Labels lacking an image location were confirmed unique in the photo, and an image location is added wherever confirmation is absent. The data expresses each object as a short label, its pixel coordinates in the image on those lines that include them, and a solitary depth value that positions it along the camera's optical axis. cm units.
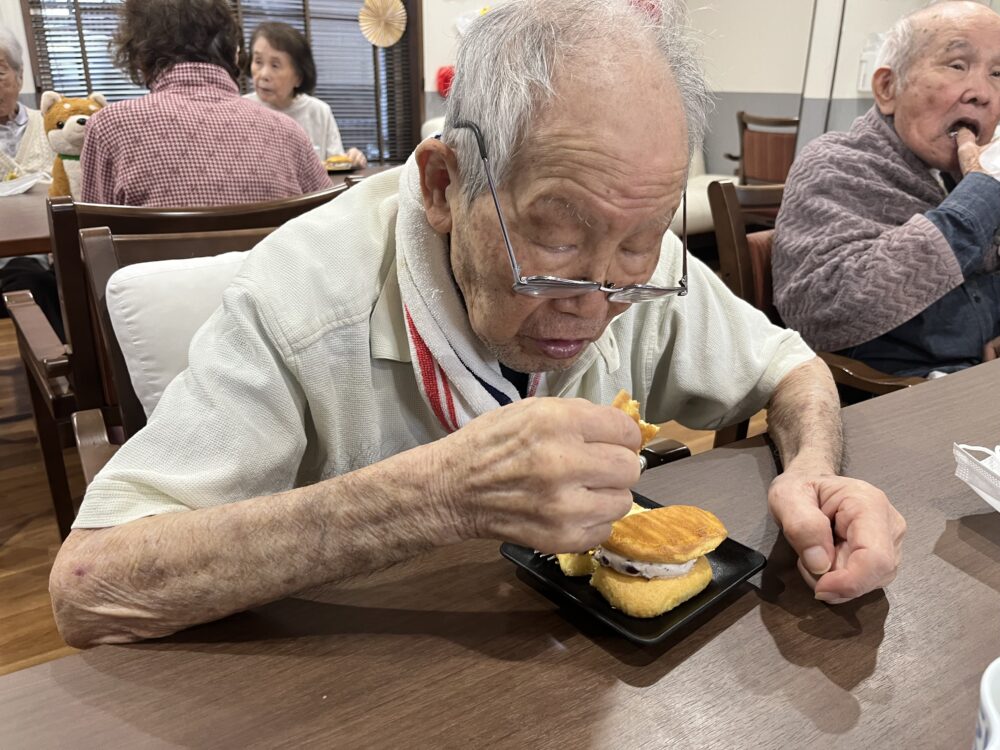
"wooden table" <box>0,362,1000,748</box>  62
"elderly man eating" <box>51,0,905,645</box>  75
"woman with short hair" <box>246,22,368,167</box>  419
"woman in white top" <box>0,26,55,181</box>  377
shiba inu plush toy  251
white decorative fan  613
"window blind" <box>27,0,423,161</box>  528
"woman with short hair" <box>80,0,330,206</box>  217
